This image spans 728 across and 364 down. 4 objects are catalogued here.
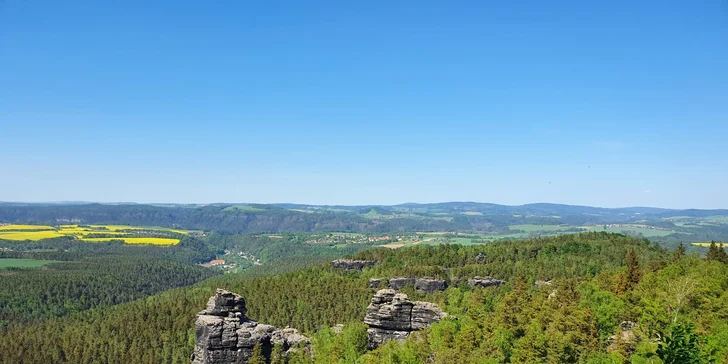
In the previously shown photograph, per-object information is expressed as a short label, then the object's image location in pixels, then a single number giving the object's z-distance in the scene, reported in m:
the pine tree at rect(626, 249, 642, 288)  73.59
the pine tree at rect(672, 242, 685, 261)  98.68
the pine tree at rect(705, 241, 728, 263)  87.44
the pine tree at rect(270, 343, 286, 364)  74.19
